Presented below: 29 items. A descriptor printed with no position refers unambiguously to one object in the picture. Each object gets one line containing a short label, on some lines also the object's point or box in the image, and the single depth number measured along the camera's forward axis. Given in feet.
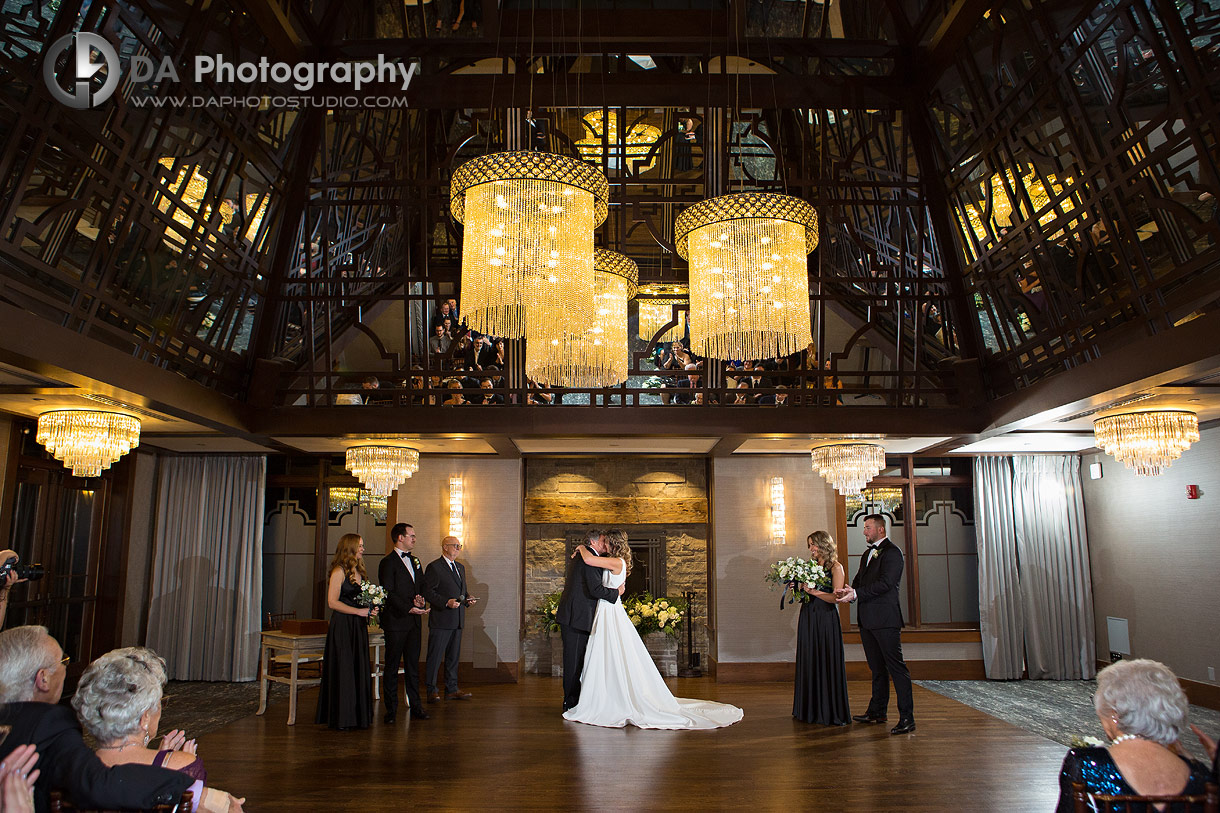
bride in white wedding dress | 22.21
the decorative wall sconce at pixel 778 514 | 30.68
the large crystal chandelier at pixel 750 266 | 15.01
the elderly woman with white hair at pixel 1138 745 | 7.59
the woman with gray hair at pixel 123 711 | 8.05
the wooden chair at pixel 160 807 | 6.96
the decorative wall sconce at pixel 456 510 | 30.58
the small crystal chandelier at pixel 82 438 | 20.65
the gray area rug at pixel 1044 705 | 21.86
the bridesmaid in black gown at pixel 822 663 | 22.66
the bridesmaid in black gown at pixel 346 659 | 21.93
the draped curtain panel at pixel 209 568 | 30.01
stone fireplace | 33.17
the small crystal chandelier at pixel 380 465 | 26.37
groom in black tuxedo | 23.70
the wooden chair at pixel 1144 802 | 6.88
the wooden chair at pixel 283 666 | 28.30
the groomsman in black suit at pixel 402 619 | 23.54
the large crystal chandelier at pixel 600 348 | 16.71
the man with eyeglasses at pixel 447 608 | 25.27
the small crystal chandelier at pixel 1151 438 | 20.31
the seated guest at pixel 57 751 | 7.61
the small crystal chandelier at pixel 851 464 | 26.11
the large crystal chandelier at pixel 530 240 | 13.19
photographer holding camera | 15.11
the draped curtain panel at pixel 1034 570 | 30.42
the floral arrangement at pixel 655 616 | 30.19
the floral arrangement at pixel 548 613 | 31.30
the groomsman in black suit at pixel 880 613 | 22.03
